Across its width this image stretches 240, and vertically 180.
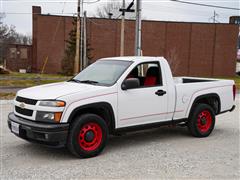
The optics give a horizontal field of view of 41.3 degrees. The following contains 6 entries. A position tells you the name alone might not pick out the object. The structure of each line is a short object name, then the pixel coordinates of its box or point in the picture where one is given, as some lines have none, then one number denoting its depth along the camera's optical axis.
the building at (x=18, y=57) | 40.72
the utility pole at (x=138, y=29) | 18.09
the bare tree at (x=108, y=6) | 64.75
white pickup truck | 5.21
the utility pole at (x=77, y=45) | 23.78
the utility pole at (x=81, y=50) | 27.64
